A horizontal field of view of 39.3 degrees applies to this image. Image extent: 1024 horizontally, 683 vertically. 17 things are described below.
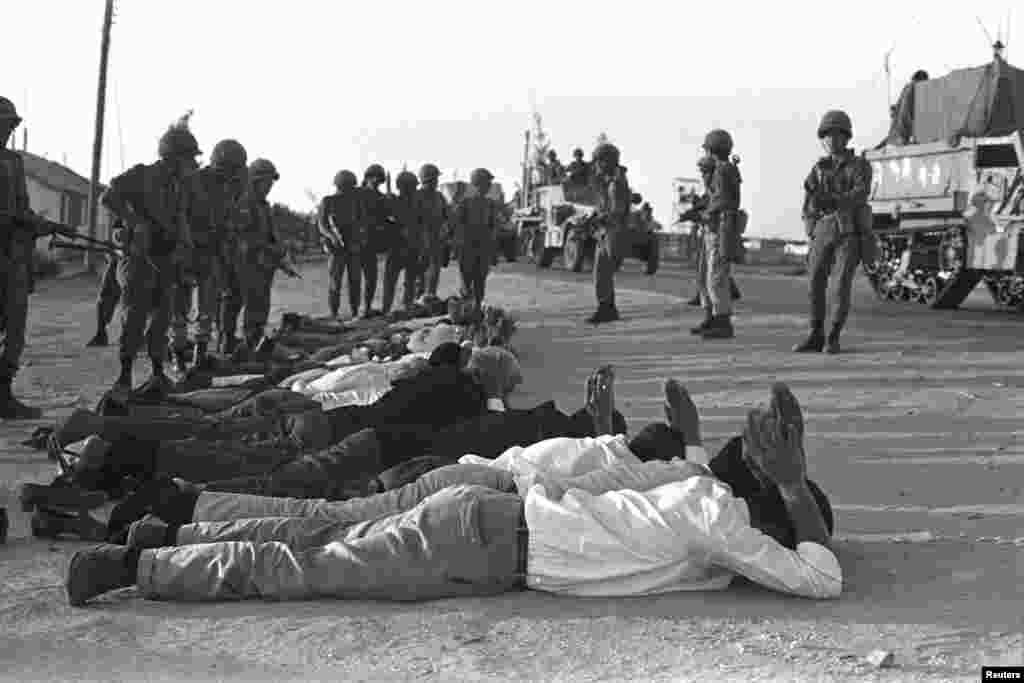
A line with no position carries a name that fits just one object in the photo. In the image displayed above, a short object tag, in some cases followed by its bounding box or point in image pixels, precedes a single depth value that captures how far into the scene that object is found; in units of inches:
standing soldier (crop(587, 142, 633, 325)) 647.1
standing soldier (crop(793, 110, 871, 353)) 501.0
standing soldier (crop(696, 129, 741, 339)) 553.6
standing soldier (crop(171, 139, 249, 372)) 471.2
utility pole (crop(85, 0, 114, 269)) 1117.1
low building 1743.4
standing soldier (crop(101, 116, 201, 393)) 423.5
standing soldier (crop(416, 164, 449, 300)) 783.1
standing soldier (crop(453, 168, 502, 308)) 739.4
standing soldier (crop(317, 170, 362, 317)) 696.4
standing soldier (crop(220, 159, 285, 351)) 537.6
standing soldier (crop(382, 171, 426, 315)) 763.4
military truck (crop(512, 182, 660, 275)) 1051.9
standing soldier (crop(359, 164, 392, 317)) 717.3
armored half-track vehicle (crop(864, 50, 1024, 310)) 710.5
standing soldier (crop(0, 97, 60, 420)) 370.9
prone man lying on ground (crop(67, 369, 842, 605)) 180.4
